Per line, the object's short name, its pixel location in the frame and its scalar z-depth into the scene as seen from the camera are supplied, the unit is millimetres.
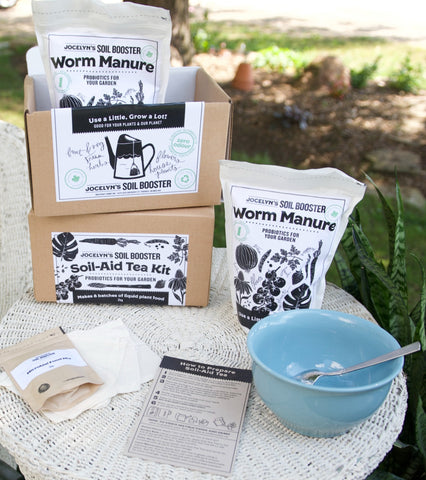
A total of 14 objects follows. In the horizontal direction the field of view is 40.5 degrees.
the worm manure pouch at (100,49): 1091
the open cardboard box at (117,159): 1021
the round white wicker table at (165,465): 840
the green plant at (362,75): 4062
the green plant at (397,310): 1172
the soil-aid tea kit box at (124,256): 1119
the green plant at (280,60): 4305
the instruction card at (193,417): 861
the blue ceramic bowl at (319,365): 818
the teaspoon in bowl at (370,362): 858
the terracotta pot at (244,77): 3912
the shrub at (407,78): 4059
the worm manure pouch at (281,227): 1024
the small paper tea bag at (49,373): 926
